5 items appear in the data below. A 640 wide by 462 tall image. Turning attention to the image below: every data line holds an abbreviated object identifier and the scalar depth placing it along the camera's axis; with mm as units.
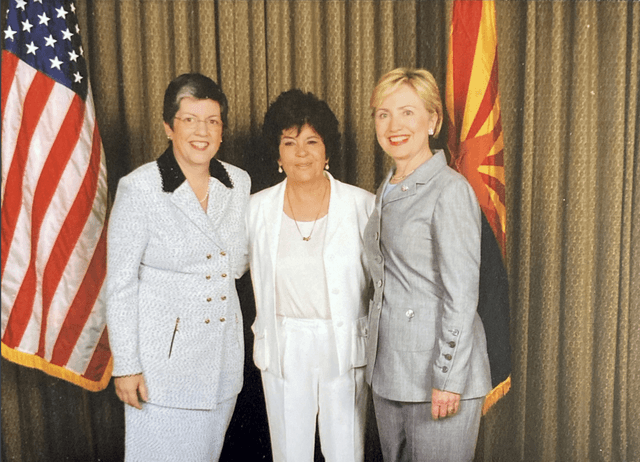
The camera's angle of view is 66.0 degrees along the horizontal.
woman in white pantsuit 1602
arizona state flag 1763
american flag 1655
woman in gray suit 1304
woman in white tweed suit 1488
